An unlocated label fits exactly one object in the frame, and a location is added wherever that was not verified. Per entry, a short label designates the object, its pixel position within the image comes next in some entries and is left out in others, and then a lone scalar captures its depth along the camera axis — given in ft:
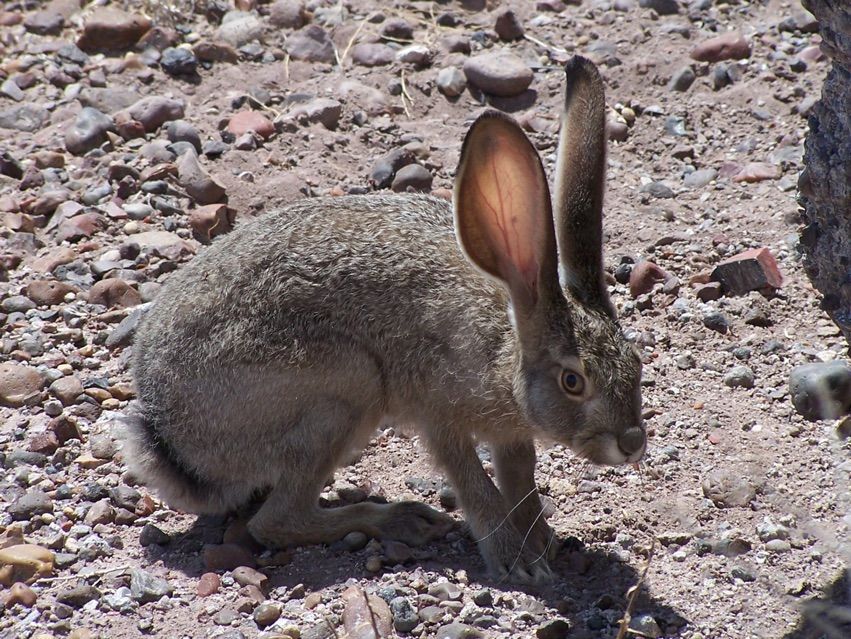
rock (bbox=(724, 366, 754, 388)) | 47.39
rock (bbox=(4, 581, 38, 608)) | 37.55
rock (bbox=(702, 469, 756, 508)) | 42.11
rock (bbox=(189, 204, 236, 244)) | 55.62
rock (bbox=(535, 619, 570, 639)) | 36.04
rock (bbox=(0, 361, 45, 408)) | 46.98
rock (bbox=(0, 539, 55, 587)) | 38.58
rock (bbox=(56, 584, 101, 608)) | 37.63
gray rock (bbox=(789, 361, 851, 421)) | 44.29
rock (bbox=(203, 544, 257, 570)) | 40.52
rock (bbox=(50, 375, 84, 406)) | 47.39
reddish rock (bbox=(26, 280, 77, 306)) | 52.26
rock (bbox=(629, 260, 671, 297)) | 52.39
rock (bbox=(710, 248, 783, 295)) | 50.96
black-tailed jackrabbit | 39.17
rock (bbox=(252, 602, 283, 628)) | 36.86
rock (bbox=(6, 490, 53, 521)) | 41.73
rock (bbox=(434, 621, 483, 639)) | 35.81
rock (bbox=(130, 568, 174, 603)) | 38.15
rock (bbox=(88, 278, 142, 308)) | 52.42
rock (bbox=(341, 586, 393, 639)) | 35.83
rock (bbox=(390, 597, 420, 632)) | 36.47
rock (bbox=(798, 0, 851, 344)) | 36.17
